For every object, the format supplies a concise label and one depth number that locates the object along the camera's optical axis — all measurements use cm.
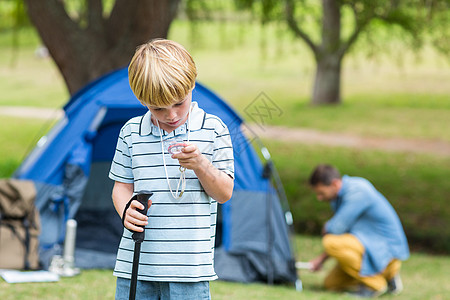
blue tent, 843
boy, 318
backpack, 770
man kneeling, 841
